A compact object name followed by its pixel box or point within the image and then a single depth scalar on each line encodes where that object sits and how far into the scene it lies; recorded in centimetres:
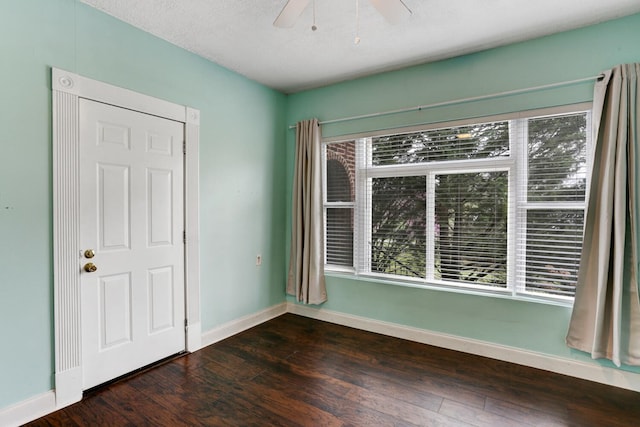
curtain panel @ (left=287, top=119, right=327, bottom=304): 358
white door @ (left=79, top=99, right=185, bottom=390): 220
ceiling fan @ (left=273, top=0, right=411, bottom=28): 168
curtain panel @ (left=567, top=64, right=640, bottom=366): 216
